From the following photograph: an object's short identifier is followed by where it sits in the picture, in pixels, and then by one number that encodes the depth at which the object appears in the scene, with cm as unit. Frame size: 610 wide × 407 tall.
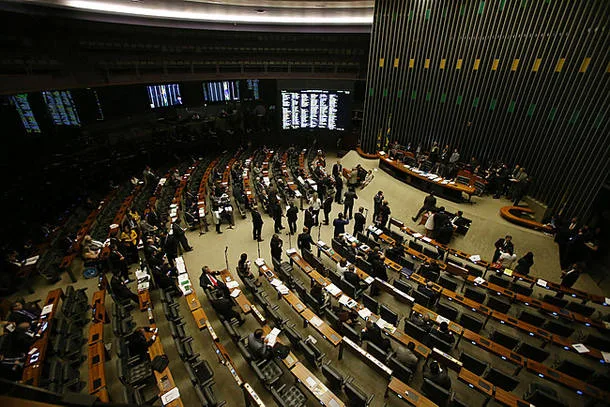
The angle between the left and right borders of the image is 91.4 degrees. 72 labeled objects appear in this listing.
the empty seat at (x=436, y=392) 541
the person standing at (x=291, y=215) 1109
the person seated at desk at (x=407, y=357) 604
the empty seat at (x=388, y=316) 719
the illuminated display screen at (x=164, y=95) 1897
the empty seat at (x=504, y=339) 661
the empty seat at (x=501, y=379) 569
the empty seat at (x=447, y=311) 731
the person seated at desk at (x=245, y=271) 831
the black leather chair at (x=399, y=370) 587
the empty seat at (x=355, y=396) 529
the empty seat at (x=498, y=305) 755
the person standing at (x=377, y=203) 1143
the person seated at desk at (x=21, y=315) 701
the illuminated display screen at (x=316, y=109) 1909
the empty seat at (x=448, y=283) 827
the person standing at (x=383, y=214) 1088
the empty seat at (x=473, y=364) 605
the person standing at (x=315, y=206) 1156
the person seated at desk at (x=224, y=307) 709
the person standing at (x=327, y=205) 1153
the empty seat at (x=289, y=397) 553
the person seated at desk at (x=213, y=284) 739
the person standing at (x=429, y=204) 1158
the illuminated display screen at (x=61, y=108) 1515
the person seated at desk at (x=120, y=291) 771
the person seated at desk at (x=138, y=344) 620
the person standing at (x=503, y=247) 905
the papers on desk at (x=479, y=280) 834
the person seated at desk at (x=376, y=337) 641
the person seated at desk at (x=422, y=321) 679
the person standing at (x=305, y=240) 928
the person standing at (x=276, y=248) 910
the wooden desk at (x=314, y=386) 544
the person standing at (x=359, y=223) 1047
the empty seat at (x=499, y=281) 847
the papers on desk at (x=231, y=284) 809
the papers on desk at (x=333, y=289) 786
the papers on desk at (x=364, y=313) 716
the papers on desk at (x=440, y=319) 703
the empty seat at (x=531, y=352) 632
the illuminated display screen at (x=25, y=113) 1411
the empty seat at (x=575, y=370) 601
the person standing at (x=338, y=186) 1353
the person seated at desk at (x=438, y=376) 552
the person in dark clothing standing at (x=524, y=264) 865
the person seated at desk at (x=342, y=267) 833
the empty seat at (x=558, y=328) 697
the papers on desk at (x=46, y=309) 743
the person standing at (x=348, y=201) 1189
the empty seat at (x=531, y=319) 729
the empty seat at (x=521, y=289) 832
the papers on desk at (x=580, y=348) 653
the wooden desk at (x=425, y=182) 1286
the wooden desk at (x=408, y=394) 541
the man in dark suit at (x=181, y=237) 1003
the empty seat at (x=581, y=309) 742
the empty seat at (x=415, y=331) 677
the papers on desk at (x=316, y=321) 703
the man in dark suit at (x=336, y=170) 1377
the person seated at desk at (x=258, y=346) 618
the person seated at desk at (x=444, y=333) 636
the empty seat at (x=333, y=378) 560
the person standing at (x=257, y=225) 1075
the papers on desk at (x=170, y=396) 534
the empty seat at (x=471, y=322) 713
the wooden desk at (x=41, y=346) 591
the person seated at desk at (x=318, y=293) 754
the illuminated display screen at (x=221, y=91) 2144
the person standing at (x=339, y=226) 1038
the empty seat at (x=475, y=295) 778
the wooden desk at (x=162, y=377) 545
